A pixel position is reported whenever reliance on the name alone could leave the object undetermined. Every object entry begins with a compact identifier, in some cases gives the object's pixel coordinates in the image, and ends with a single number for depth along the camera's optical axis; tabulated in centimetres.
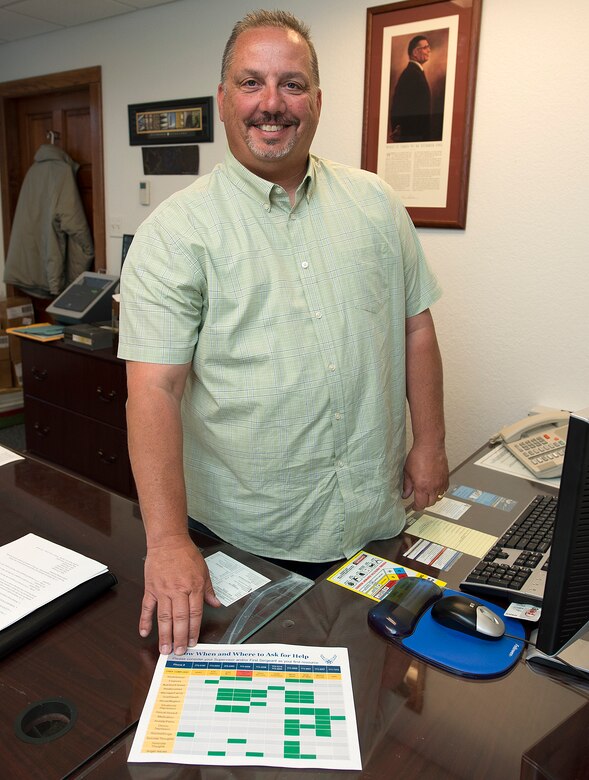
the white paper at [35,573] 104
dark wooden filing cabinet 302
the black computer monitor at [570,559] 74
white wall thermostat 355
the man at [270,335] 120
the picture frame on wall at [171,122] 320
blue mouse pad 93
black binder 97
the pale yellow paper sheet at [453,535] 131
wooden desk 76
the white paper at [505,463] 179
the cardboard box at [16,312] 438
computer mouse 97
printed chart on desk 78
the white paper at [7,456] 166
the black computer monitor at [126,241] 343
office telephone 179
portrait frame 230
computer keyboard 108
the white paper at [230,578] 112
